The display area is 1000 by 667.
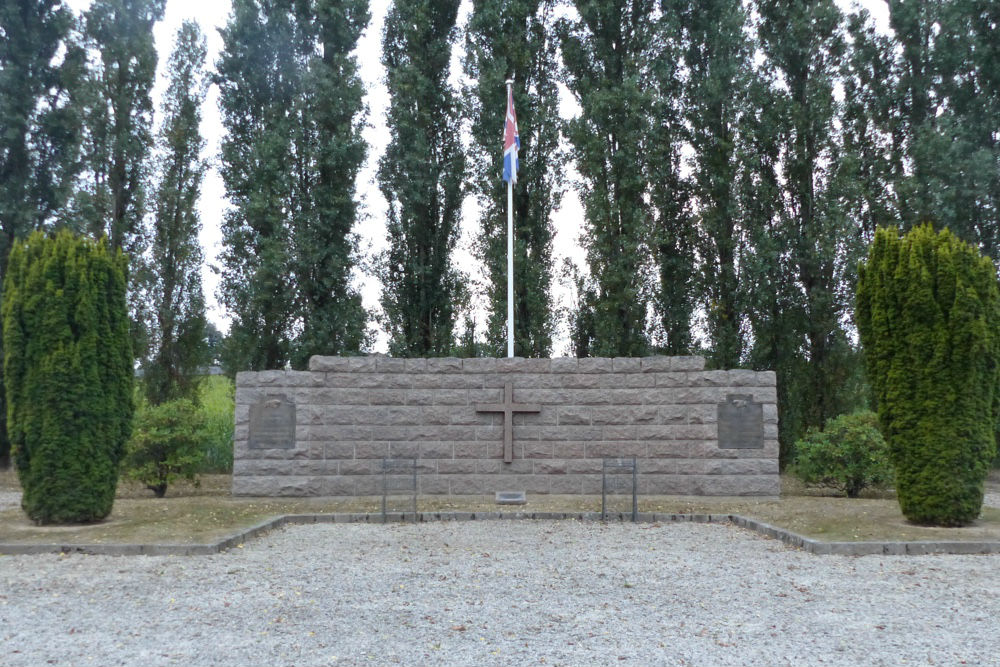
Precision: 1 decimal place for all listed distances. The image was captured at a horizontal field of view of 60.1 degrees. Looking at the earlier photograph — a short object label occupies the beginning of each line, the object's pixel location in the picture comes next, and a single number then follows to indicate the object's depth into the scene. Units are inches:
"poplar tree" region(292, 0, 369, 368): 686.5
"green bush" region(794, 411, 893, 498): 482.6
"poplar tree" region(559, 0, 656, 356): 674.8
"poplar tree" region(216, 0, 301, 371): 682.8
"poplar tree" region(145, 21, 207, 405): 696.4
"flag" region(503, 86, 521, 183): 553.0
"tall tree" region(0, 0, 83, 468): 654.5
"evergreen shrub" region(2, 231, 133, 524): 351.6
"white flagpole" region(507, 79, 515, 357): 530.9
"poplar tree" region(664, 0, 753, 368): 689.6
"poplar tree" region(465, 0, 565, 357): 696.4
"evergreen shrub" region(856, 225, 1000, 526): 342.6
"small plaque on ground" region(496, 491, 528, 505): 449.3
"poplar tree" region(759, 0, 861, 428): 656.4
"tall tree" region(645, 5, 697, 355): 700.7
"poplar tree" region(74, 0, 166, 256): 682.2
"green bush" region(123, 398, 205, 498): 491.2
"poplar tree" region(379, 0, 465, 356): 719.7
